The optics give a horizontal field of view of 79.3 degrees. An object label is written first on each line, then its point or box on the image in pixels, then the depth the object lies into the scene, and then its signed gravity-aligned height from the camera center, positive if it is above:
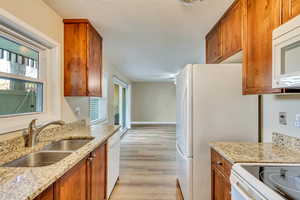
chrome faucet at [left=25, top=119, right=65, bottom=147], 1.66 -0.30
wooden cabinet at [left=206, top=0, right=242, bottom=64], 1.82 +0.78
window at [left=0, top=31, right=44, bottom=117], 1.63 +0.24
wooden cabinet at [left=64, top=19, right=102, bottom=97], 2.32 +0.57
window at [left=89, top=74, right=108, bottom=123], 3.88 -0.14
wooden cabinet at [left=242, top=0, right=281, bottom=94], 1.37 +0.50
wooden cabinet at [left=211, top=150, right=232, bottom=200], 1.50 -0.69
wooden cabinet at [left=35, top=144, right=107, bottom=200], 1.10 -0.63
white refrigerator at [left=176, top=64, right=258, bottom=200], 2.03 -0.10
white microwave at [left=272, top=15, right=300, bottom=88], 1.07 +0.30
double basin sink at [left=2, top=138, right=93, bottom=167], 1.40 -0.48
